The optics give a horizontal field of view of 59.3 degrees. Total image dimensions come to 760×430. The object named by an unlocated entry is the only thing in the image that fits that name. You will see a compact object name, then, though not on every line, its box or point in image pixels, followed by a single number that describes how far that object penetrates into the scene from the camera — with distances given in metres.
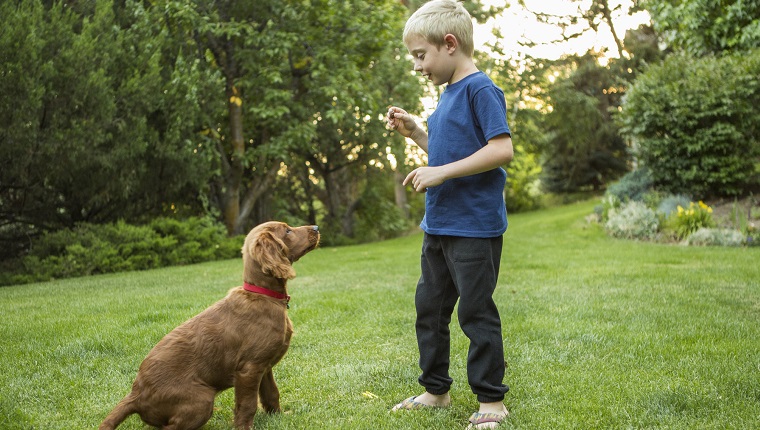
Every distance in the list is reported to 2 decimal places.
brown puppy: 3.11
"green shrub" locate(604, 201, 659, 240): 12.55
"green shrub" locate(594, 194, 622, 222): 14.67
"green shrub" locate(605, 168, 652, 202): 15.20
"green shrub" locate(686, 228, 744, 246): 10.85
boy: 3.20
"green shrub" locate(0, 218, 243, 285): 10.47
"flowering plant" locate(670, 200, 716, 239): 11.69
